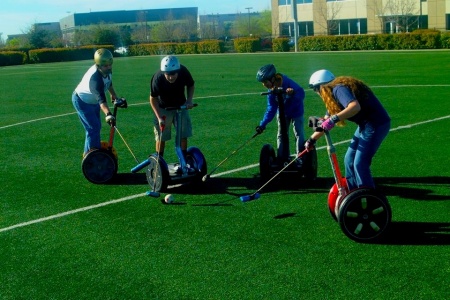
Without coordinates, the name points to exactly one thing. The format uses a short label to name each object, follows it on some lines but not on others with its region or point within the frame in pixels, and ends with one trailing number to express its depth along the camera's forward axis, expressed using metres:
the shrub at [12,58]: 61.12
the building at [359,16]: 68.31
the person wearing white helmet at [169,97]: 9.60
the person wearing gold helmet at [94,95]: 10.03
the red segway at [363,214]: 7.02
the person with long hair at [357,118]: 7.00
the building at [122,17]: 137.25
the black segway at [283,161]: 9.56
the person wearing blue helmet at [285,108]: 9.26
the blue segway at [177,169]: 9.46
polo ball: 8.89
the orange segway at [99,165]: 10.34
